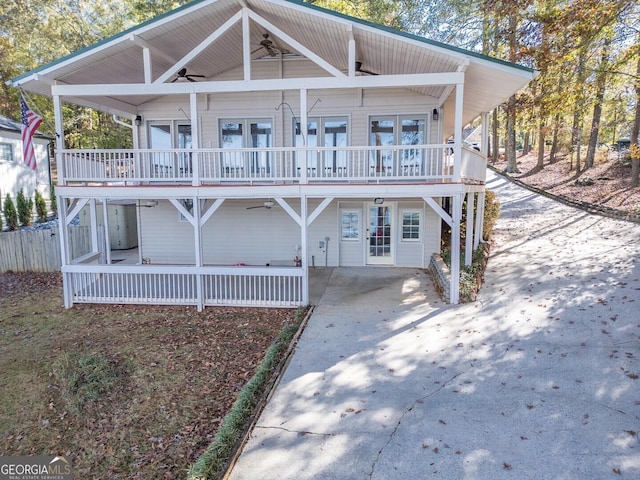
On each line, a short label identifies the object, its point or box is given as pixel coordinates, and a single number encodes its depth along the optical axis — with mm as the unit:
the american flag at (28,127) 9461
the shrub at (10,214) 16328
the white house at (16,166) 19858
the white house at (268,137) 8953
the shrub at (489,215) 15055
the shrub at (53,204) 20302
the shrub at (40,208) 18344
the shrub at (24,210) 17000
